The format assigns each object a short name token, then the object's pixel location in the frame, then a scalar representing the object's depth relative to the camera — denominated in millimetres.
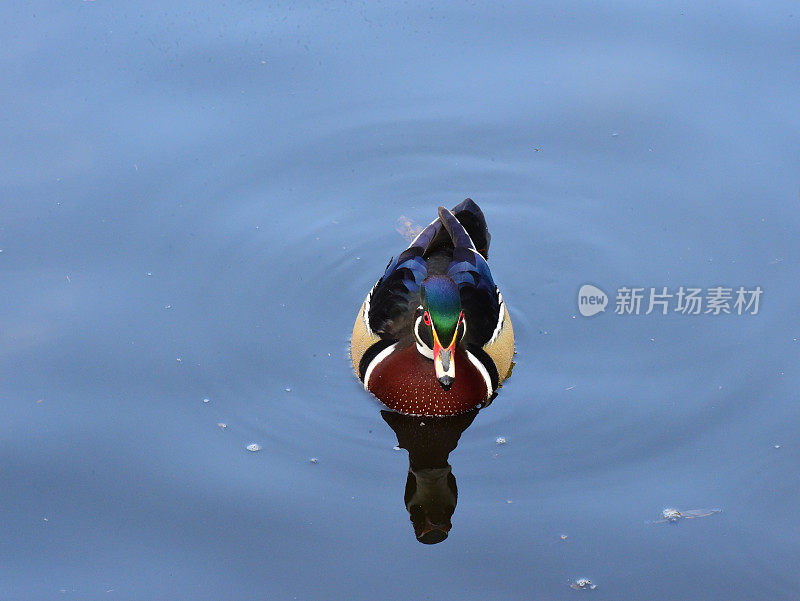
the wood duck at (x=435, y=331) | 13602
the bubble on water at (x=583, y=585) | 11508
